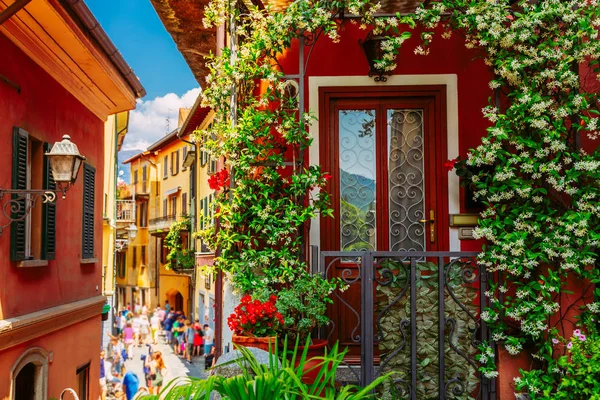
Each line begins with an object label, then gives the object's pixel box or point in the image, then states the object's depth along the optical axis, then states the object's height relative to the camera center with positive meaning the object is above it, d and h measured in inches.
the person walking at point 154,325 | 1187.5 -121.7
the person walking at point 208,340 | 948.6 -114.7
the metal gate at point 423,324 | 219.9 -22.6
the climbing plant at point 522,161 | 211.8 +25.4
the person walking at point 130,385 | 655.3 -118.3
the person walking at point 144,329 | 1175.6 -123.3
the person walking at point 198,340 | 1075.3 -129.5
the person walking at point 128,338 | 1074.1 -125.9
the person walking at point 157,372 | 703.7 -116.5
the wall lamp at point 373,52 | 299.0 +78.4
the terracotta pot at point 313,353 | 214.8 -31.7
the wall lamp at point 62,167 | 301.9 +33.4
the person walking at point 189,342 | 1066.1 -130.7
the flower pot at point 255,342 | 230.4 -28.4
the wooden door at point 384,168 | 307.0 +33.0
